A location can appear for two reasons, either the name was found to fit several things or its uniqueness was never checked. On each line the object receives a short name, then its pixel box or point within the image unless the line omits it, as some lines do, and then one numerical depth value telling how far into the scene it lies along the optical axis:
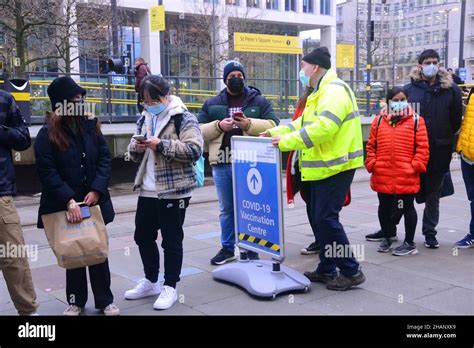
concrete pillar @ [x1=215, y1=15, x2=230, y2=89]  33.72
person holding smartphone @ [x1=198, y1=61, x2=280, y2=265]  5.51
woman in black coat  4.02
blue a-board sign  4.75
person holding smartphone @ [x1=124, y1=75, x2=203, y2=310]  4.41
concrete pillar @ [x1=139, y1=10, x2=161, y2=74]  38.84
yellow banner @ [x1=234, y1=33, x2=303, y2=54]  26.02
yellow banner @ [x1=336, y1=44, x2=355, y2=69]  24.41
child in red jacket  5.86
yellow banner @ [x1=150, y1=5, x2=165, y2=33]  18.45
